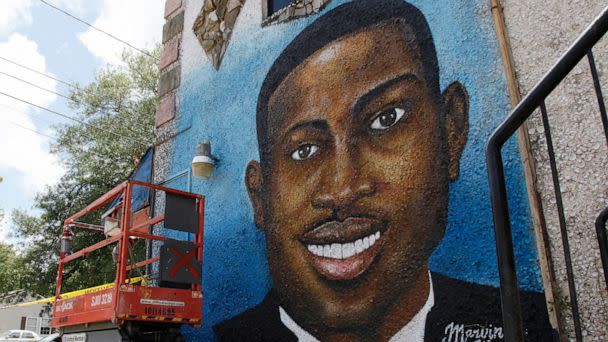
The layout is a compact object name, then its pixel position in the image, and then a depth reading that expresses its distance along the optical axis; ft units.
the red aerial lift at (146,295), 16.87
